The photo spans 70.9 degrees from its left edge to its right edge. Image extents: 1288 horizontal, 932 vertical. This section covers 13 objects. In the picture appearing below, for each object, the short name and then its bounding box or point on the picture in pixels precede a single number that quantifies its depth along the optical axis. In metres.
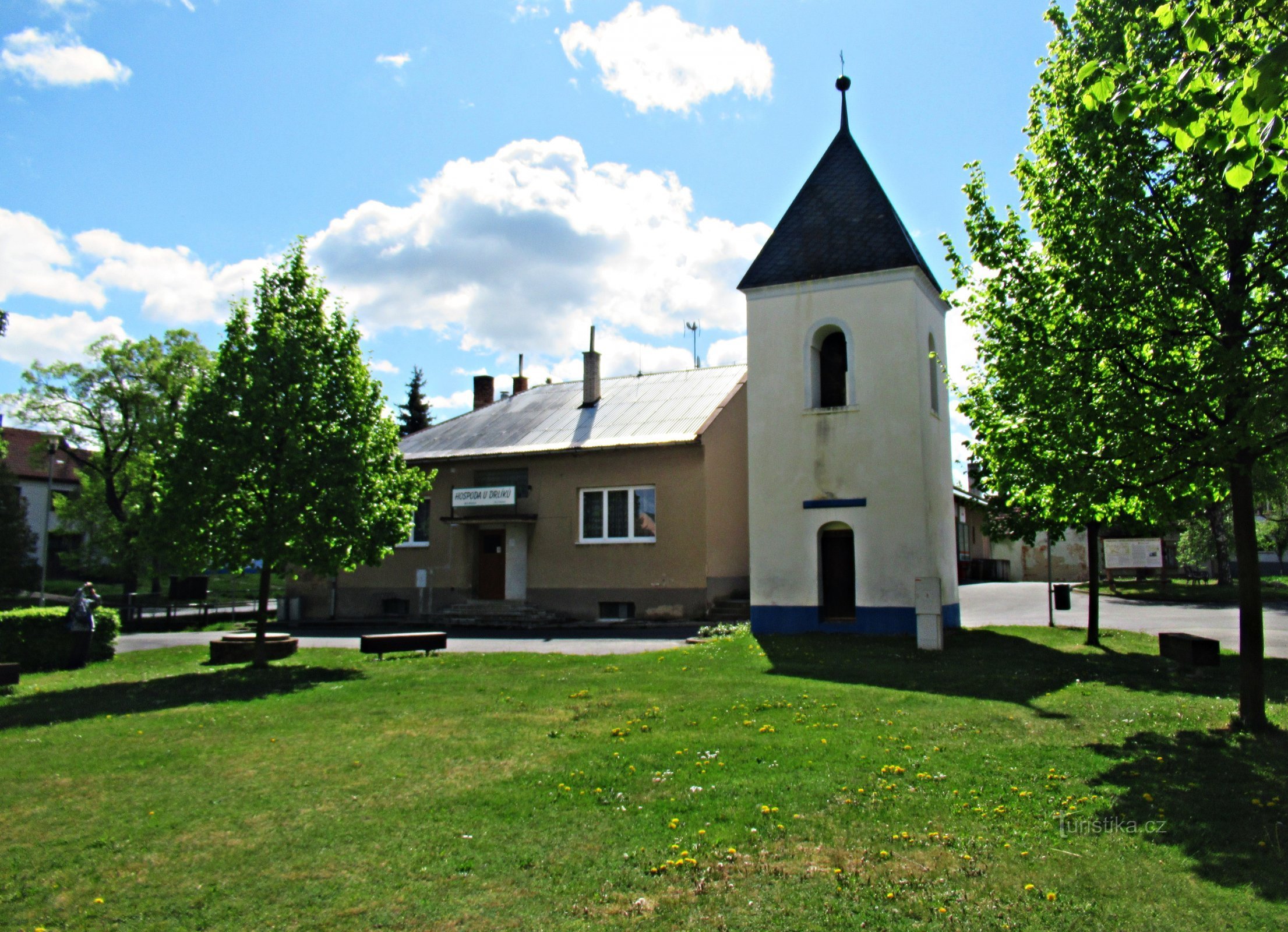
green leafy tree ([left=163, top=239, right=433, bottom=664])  16.64
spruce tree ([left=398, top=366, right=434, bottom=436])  66.12
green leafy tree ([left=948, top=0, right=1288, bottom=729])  9.23
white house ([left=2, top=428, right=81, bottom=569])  59.78
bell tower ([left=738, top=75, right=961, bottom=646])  19.70
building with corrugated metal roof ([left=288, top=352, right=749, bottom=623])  26.89
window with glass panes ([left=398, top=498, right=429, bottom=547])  31.84
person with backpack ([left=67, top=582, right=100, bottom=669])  18.72
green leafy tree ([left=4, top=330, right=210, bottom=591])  41.50
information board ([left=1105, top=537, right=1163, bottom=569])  36.16
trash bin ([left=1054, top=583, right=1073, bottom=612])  20.98
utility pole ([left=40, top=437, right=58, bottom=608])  32.01
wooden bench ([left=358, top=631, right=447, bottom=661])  18.62
